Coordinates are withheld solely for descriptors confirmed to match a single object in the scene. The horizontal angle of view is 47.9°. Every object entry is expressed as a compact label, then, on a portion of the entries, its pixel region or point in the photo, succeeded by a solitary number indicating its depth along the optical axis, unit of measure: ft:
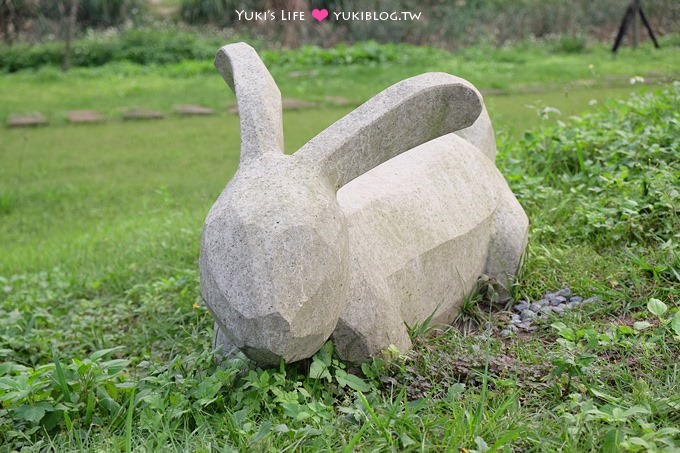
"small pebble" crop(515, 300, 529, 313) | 10.15
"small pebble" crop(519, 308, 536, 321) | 9.79
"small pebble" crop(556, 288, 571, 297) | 10.34
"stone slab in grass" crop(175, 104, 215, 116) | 28.55
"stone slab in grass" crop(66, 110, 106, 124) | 27.94
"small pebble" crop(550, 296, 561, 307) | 10.14
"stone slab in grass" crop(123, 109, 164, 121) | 28.37
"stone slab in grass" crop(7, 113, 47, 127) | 27.22
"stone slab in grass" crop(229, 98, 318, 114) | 27.84
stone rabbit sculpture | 6.87
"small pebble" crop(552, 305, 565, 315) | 9.81
